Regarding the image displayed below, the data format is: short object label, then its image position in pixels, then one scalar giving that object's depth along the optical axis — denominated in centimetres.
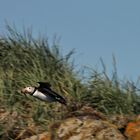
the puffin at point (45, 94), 2352
